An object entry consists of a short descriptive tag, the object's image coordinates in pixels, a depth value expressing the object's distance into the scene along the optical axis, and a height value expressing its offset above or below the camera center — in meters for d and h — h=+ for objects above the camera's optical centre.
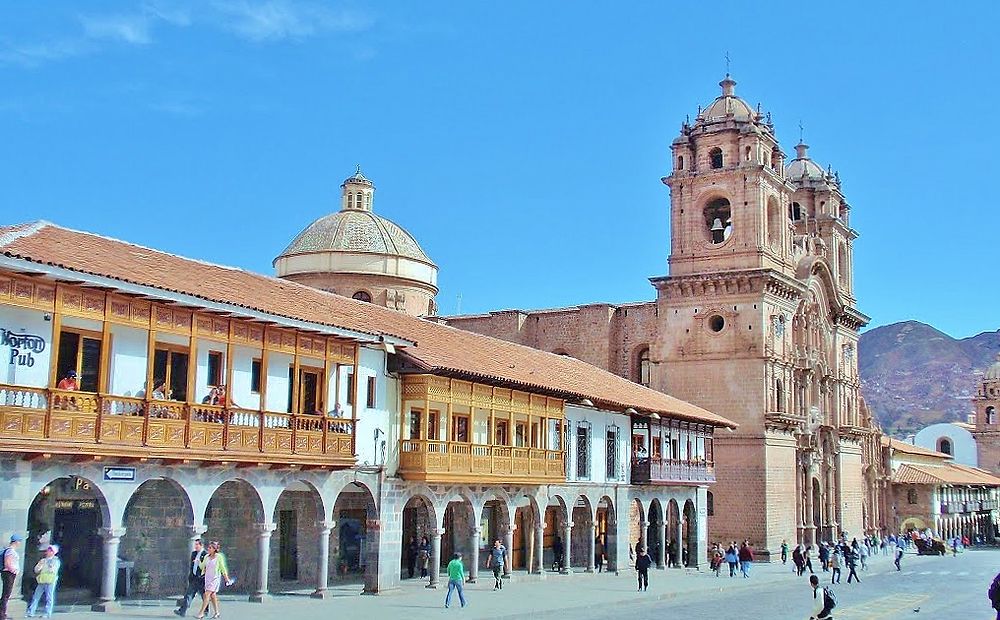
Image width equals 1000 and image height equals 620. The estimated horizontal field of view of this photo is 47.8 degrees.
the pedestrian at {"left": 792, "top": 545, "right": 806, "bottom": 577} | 39.34 -2.66
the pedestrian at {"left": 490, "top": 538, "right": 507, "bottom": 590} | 28.52 -2.05
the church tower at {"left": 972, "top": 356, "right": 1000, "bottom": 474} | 99.06 +5.78
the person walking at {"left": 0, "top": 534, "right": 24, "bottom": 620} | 17.41 -1.48
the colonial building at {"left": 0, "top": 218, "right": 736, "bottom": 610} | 18.94 +1.08
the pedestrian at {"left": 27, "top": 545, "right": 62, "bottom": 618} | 18.33 -1.64
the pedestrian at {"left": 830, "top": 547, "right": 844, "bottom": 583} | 35.53 -2.46
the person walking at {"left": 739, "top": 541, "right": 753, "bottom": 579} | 37.47 -2.51
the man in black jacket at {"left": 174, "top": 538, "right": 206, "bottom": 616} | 20.14 -1.87
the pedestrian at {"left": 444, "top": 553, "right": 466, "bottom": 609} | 23.48 -1.99
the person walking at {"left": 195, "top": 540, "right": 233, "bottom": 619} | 19.67 -1.64
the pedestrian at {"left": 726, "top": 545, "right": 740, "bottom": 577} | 37.78 -2.50
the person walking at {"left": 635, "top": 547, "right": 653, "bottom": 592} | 29.48 -2.19
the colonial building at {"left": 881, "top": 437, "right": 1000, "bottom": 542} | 72.02 -0.47
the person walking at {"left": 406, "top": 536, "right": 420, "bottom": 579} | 31.89 -2.14
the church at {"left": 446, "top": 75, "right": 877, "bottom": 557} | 47.84 +6.92
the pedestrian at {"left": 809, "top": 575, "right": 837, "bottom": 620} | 17.09 -1.77
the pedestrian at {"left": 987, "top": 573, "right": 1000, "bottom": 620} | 17.55 -1.66
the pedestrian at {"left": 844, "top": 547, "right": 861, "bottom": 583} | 35.78 -2.35
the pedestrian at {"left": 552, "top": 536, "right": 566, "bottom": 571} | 35.62 -2.38
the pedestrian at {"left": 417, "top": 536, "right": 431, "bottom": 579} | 31.16 -2.06
